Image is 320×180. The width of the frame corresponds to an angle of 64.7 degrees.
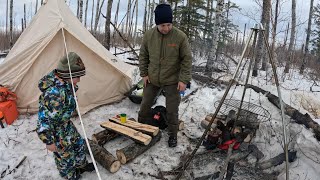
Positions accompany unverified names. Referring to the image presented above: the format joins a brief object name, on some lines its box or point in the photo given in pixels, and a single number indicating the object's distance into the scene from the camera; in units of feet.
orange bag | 14.08
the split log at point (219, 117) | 14.63
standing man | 11.53
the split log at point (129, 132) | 11.80
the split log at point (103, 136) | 12.39
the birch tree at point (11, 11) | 41.06
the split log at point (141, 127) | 12.63
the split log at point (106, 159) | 10.43
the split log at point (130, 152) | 11.13
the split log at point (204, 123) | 14.80
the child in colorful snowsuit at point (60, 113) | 8.23
